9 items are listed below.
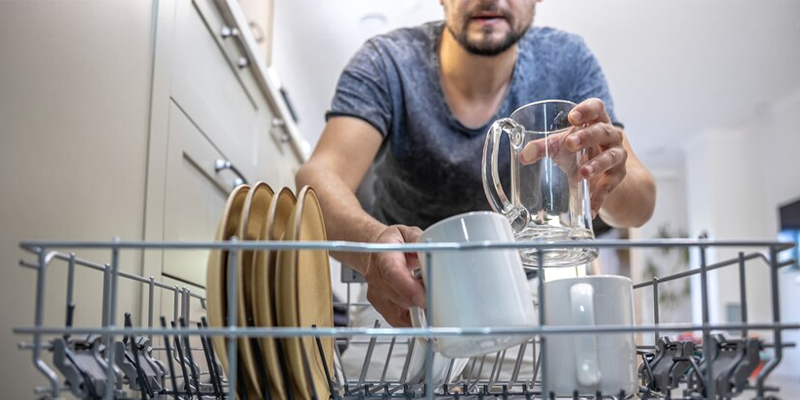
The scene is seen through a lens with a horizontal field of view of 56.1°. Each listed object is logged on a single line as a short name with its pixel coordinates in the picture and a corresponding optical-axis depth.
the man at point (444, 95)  1.10
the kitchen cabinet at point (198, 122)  0.95
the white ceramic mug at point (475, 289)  0.41
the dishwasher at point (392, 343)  0.33
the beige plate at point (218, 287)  0.38
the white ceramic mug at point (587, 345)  0.47
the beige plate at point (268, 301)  0.41
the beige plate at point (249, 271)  0.39
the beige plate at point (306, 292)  0.42
